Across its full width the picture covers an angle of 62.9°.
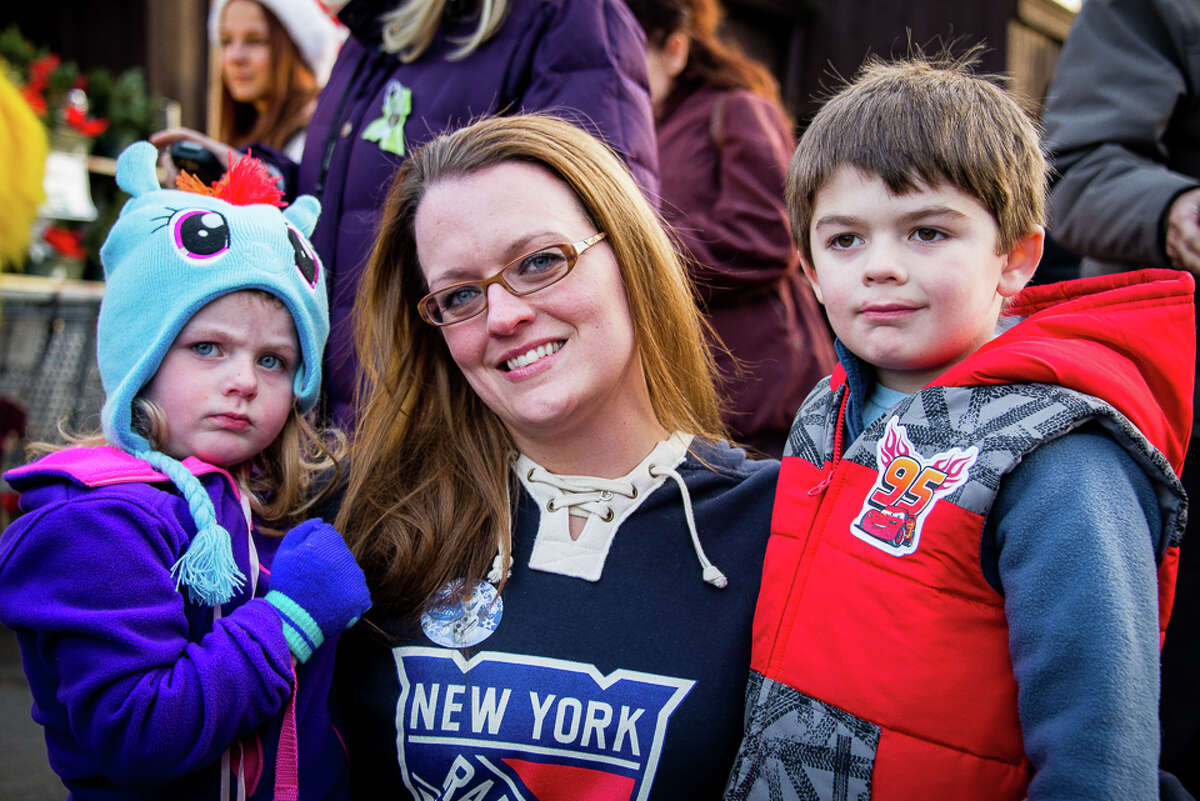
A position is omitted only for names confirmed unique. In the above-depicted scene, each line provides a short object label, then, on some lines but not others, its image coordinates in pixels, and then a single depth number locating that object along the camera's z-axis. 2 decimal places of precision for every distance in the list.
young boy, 1.15
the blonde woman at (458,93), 2.20
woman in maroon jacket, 2.76
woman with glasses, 1.53
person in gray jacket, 2.04
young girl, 1.34
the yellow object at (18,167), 3.98
